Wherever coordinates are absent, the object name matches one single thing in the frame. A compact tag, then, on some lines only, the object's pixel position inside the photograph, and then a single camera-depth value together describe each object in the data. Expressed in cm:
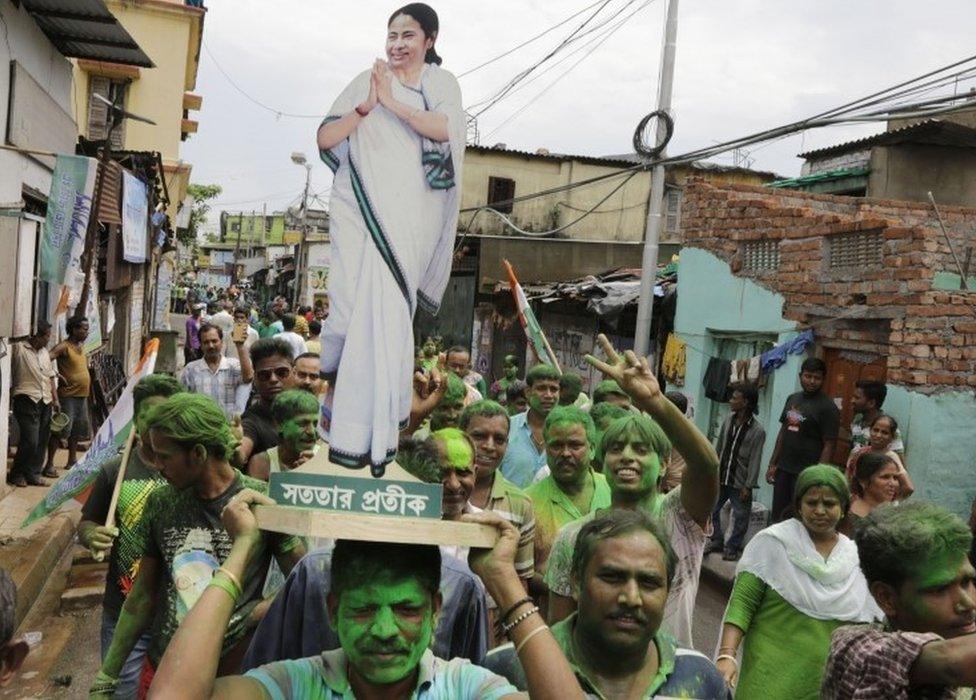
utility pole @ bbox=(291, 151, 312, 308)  3057
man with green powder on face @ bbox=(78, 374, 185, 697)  337
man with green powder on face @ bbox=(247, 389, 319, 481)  427
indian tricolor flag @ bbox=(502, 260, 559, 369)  623
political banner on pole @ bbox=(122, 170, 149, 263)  1393
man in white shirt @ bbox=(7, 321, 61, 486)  925
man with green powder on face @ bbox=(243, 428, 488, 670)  288
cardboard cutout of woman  262
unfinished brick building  916
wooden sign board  206
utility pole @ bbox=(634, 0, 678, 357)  1177
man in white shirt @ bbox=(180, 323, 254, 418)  740
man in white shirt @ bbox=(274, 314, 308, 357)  778
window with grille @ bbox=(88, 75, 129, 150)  2189
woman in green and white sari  375
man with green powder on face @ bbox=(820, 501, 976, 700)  223
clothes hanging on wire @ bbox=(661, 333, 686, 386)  1362
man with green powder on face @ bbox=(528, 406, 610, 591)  441
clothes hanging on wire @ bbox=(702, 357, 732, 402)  1231
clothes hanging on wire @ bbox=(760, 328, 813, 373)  1070
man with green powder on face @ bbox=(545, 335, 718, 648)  306
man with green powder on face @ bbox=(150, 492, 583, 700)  203
